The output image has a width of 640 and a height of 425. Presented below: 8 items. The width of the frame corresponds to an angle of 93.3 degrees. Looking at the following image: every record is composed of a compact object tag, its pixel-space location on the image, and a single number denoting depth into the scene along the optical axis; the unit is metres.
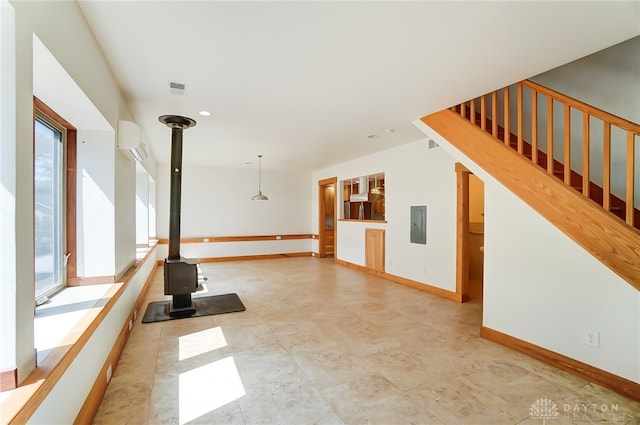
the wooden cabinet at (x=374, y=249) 6.11
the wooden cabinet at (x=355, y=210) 7.62
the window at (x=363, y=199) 7.13
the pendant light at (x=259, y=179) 7.00
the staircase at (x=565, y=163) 2.24
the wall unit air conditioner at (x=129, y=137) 2.84
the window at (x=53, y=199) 2.11
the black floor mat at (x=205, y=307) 3.79
